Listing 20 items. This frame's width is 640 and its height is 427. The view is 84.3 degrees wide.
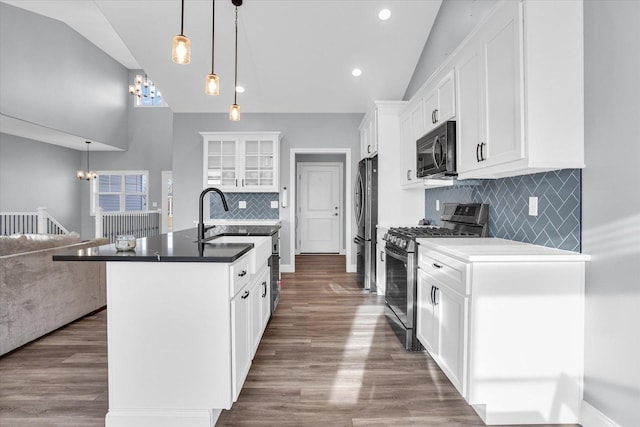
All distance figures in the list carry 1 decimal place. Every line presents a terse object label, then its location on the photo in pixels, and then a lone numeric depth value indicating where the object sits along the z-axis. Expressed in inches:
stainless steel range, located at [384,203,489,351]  108.5
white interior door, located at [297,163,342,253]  324.8
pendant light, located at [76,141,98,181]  338.6
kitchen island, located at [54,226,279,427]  71.3
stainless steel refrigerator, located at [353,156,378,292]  179.6
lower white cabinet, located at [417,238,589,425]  73.0
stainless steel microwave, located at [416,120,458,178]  107.9
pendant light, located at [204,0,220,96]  100.4
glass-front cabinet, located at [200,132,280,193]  228.2
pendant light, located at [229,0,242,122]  123.1
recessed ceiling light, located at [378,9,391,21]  160.9
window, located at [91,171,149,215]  371.2
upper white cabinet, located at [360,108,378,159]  182.1
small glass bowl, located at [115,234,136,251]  74.2
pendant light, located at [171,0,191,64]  83.6
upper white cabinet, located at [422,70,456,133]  108.7
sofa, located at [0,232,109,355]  107.5
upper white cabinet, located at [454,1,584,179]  72.6
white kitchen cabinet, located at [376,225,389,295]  170.9
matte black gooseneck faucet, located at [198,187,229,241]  92.6
